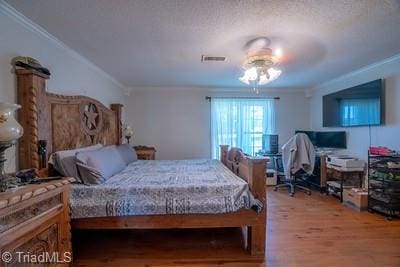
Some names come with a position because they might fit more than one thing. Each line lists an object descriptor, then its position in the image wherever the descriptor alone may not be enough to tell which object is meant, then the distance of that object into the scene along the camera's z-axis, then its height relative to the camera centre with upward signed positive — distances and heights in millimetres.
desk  4621 -863
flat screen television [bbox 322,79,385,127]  3710 +383
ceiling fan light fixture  2807 +759
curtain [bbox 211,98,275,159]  5668 +116
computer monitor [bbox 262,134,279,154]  5410 -334
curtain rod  5658 +740
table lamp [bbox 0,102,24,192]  1438 -2
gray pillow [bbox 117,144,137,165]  3762 -376
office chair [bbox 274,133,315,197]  4379 -535
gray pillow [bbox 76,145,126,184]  2361 -365
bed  2160 -622
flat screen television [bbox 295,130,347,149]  4679 -210
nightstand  5012 -469
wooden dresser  1298 -584
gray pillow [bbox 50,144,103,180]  2443 -336
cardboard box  3535 -1043
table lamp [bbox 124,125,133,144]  4840 -42
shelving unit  3221 -763
